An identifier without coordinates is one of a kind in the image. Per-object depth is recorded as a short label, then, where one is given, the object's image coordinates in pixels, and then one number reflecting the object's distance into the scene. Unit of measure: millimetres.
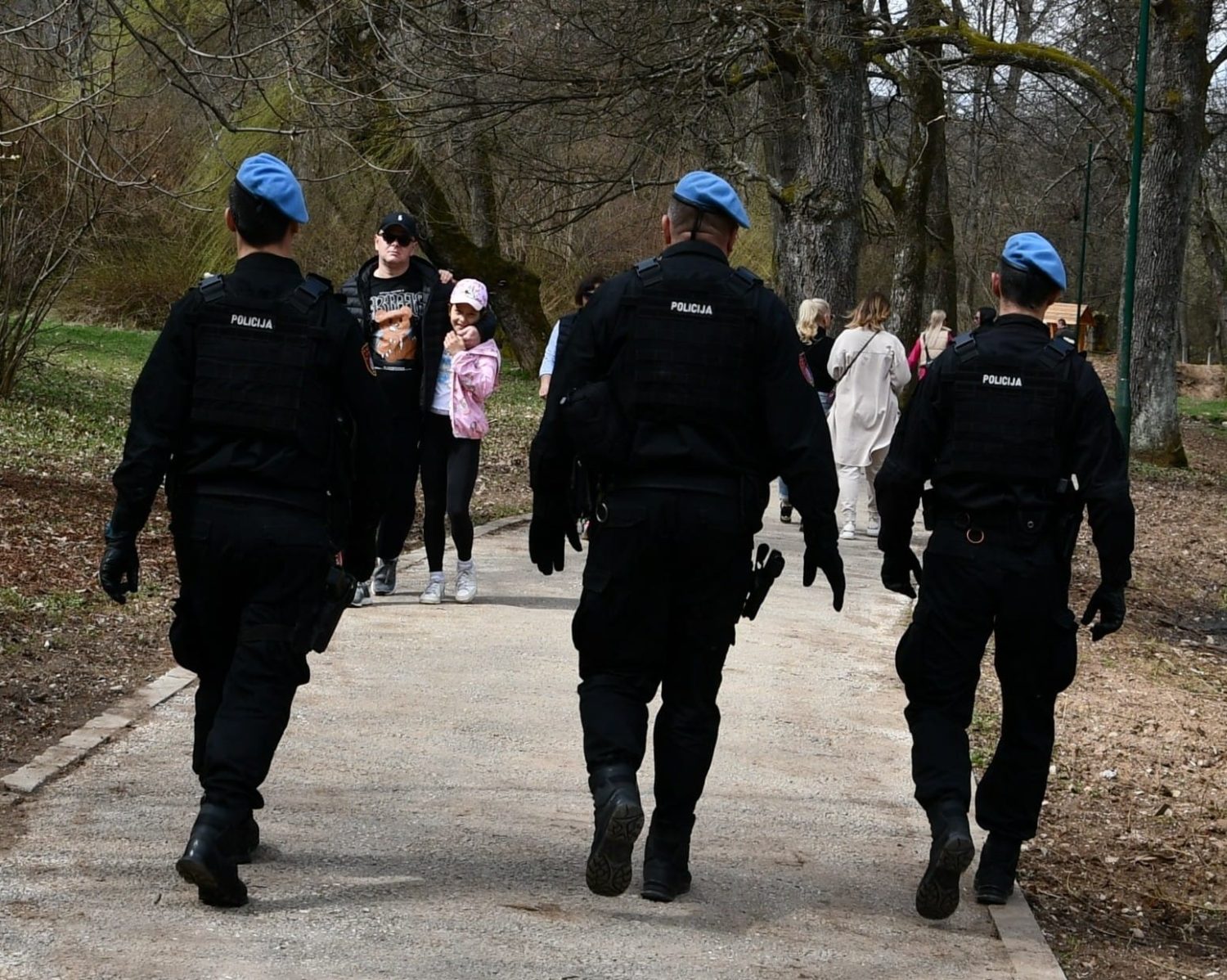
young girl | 17665
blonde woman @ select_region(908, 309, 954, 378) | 36666
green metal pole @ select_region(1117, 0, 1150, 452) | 33867
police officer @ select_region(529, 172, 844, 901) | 9369
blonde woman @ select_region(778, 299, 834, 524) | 26714
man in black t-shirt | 16980
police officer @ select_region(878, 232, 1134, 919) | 9649
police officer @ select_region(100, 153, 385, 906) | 9104
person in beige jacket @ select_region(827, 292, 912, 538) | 25704
